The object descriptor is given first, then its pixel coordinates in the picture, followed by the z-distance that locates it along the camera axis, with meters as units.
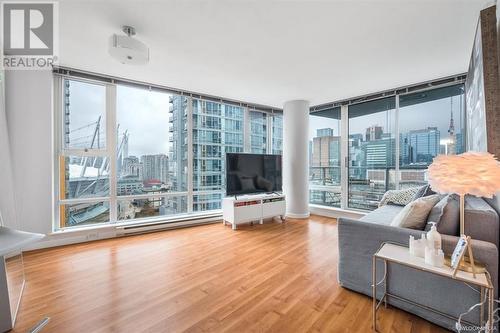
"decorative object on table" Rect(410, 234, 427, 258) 1.44
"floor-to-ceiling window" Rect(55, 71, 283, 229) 3.22
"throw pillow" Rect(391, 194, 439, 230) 1.68
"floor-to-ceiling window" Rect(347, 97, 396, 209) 4.05
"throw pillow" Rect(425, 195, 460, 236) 1.57
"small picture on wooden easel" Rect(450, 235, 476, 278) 1.19
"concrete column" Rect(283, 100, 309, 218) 4.61
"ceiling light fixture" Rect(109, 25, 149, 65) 2.08
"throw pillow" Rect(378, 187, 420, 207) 3.18
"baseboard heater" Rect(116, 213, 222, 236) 3.42
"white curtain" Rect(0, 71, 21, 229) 2.25
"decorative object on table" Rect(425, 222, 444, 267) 1.30
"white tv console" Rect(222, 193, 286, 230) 3.86
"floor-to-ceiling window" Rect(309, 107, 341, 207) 4.80
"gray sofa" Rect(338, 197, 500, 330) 1.36
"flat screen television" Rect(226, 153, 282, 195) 3.98
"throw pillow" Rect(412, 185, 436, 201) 2.80
